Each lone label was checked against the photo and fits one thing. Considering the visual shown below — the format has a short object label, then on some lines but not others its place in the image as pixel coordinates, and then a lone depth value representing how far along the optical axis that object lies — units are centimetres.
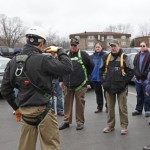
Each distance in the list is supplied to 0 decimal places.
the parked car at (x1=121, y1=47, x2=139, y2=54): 2253
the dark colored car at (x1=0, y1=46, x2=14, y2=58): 3602
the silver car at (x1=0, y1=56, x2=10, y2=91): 1184
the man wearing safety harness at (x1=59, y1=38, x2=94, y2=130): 702
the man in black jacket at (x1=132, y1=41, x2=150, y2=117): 810
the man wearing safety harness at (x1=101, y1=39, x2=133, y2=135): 649
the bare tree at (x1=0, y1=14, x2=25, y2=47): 7875
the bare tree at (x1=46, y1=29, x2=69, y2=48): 8616
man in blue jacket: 893
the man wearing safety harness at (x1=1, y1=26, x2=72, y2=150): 385
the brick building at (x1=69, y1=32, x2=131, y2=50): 10055
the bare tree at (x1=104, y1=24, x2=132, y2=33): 12238
